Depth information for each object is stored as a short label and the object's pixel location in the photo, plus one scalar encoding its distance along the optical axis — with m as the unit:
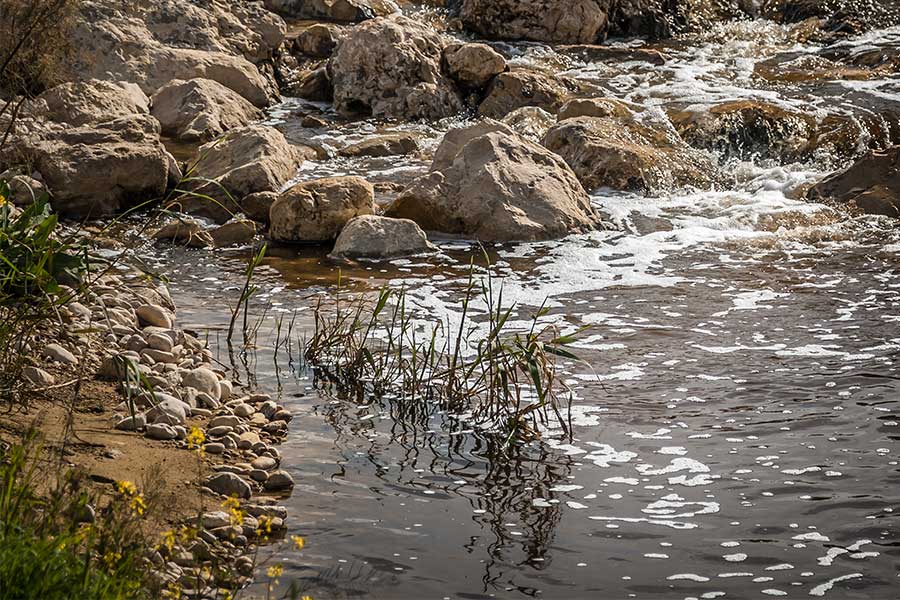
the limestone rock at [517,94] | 13.83
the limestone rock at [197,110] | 12.08
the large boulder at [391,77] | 13.98
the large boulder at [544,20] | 17.23
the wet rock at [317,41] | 16.80
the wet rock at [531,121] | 12.63
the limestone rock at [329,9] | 18.42
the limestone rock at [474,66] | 14.32
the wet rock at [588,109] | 12.88
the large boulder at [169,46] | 13.29
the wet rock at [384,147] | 12.14
